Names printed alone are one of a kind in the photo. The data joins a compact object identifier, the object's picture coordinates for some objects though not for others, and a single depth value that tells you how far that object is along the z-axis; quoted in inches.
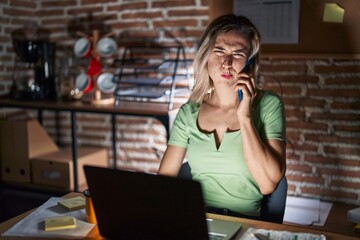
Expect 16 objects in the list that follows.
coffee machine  124.6
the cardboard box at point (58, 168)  122.9
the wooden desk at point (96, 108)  104.1
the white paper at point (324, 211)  100.0
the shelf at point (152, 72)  112.5
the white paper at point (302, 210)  103.7
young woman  61.9
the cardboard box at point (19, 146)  126.0
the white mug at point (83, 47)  123.6
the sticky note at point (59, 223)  49.2
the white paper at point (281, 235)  46.2
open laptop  39.2
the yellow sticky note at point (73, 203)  55.1
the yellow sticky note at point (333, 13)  99.0
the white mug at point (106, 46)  121.8
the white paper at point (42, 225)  48.1
